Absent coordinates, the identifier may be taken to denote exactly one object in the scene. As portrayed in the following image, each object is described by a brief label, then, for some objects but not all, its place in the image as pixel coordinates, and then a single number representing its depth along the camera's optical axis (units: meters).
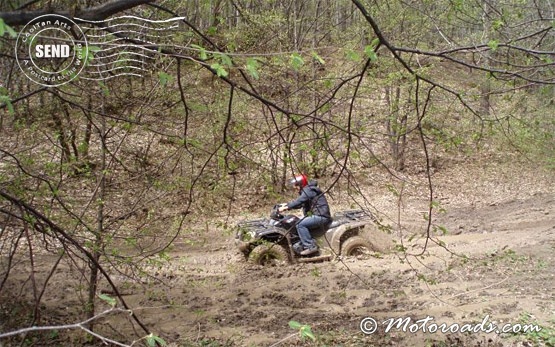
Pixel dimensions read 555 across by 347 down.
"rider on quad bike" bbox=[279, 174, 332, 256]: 8.46
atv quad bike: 8.59
